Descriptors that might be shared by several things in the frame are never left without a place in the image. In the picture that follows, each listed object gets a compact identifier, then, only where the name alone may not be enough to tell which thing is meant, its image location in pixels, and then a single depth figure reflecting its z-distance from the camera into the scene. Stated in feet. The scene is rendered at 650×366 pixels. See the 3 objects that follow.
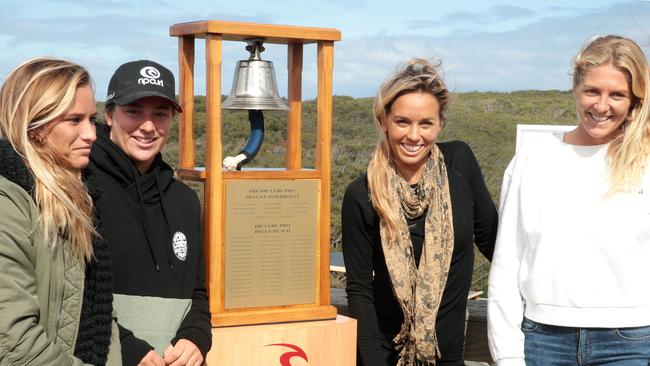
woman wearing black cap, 11.12
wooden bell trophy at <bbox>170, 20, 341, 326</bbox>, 12.98
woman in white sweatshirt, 10.18
